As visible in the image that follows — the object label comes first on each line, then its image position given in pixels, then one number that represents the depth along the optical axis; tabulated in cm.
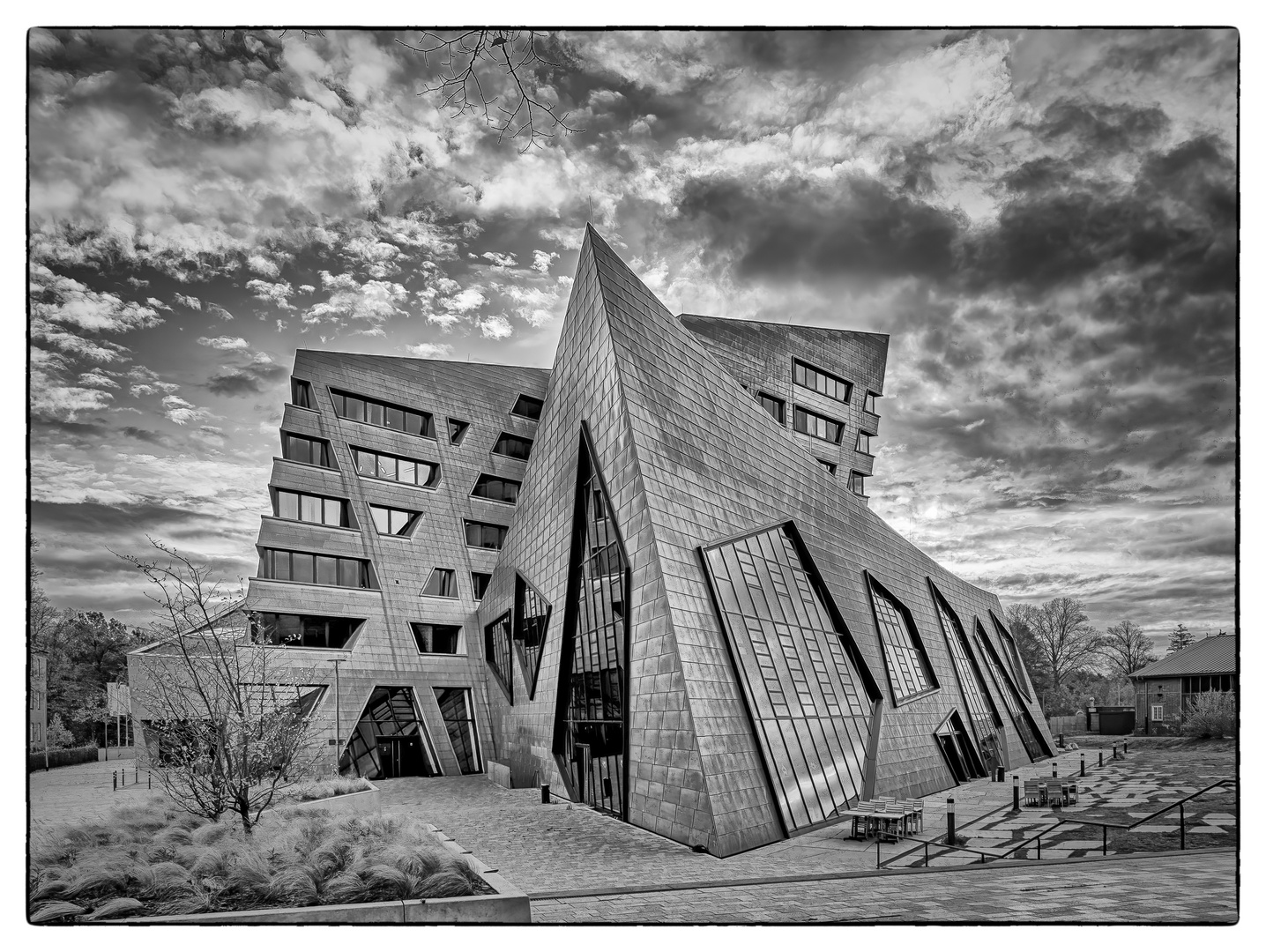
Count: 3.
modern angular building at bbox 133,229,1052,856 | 1469
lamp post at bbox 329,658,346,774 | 2694
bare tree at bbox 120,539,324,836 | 1316
